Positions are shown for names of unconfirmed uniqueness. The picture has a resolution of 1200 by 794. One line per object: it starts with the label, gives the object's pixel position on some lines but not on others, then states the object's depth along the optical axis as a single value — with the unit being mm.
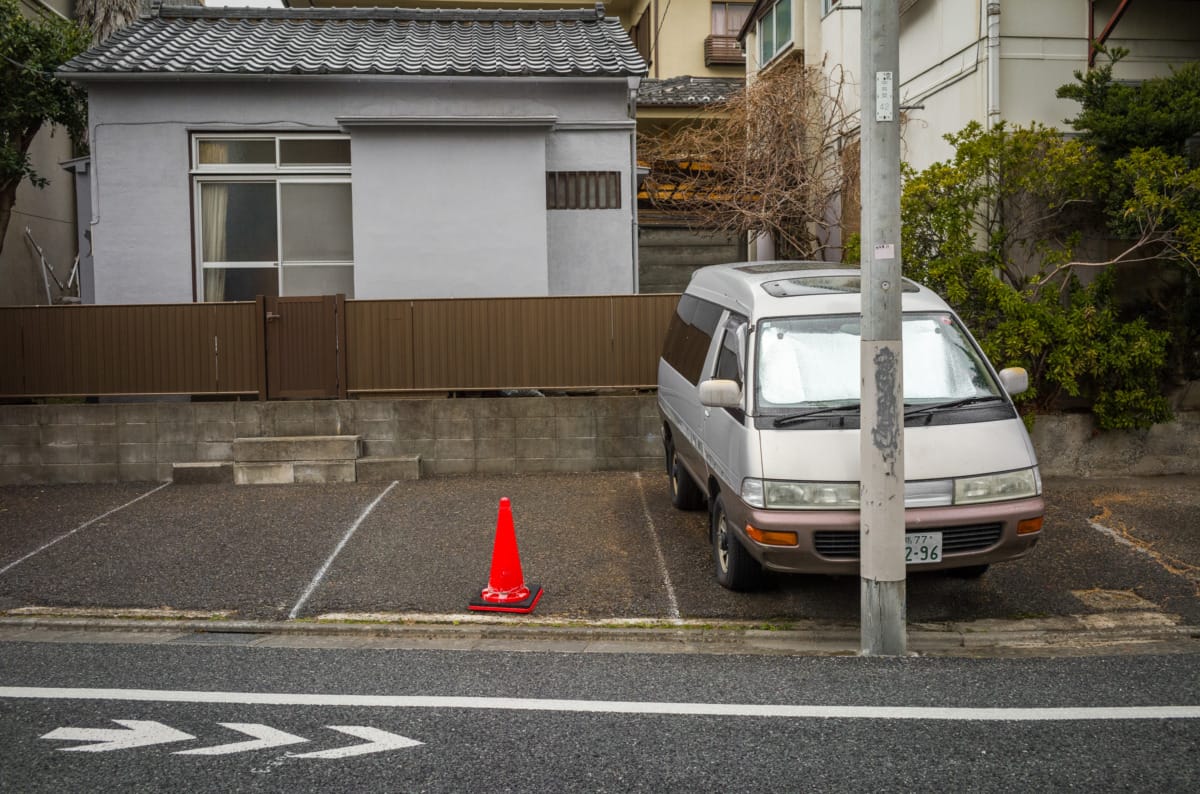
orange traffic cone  7055
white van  6320
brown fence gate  11195
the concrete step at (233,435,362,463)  10766
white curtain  13141
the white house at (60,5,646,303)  12781
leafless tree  16328
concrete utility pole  6043
